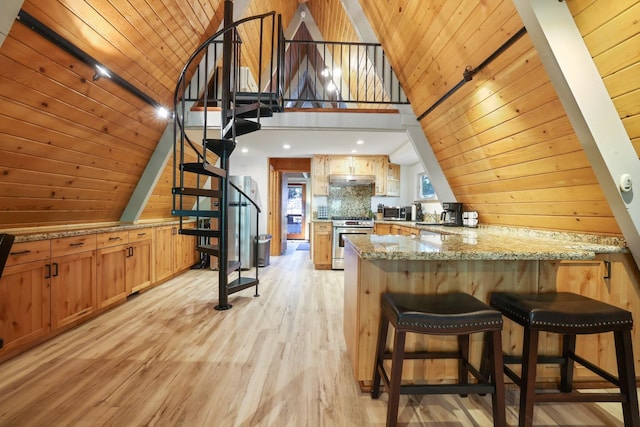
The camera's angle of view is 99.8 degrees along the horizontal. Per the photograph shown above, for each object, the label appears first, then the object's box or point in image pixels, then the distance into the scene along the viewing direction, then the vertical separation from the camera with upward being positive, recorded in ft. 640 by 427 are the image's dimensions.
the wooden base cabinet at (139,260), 10.29 -2.32
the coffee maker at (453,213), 10.46 -0.16
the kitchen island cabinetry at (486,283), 5.19 -1.44
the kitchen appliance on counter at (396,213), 16.17 -0.34
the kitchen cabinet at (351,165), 17.51 +2.72
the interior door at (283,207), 20.21 -0.11
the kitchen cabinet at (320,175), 17.53 +2.03
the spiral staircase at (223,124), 8.60 +2.81
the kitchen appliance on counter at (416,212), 15.92 -0.23
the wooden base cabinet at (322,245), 16.26 -2.35
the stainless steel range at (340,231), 16.07 -1.46
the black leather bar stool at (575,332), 4.00 -1.84
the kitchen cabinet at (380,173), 17.51 +2.23
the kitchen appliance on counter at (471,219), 9.87 -0.37
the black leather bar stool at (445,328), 3.89 -1.74
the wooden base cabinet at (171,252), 12.14 -2.43
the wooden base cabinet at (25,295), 6.11 -2.29
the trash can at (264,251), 16.67 -2.88
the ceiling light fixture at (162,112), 9.60 +3.29
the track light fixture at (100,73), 6.79 +3.32
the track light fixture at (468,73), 6.90 +3.51
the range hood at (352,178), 17.49 +1.87
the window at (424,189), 15.51 +1.16
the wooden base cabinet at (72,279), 7.29 -2.26
